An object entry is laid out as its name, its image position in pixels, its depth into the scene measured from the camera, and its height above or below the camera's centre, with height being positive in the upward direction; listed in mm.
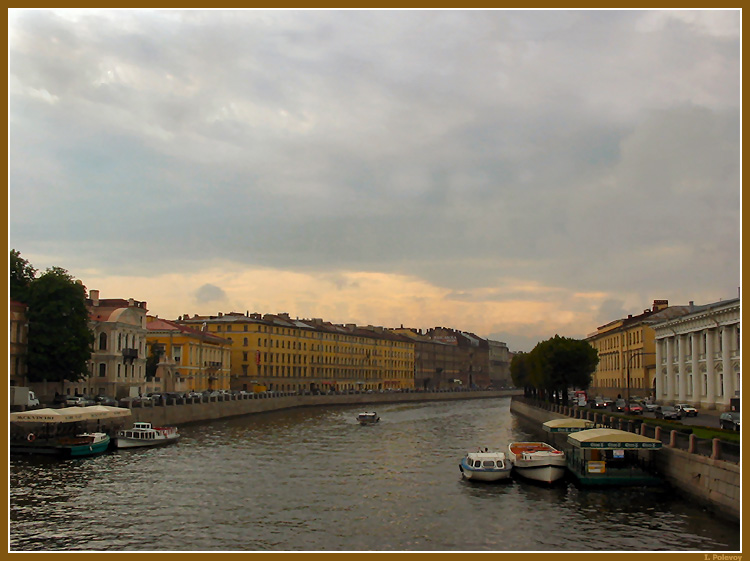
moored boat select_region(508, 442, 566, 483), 41594 -5191
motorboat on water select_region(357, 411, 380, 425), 90562 -6185
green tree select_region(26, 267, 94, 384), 71125 +2735
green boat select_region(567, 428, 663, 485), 39844 -4816
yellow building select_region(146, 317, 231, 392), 106062 +798
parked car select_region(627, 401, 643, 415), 71938 -3463
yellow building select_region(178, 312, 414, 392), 146625 +2775
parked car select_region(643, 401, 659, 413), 76125 -3504
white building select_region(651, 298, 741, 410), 72375 +1991
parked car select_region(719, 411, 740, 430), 49356 -2993
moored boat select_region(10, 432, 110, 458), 51656 -5921
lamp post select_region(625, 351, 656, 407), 114175 +1990
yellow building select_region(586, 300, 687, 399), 115938 +3032
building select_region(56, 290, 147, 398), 85750 +891
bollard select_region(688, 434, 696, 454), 35281 -3236
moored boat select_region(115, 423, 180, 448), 58156 -5838
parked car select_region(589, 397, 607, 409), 89425 -3919
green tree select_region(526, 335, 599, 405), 95312 +845
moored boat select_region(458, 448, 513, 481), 41438 -5329
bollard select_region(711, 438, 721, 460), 31766 -3104
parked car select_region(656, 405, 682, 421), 66000 -3462
